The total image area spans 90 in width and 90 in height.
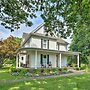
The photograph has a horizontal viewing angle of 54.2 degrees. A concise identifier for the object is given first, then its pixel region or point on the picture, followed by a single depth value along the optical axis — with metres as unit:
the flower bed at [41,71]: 11.21
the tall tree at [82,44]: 21.88
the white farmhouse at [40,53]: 14.93
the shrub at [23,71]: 11.22
